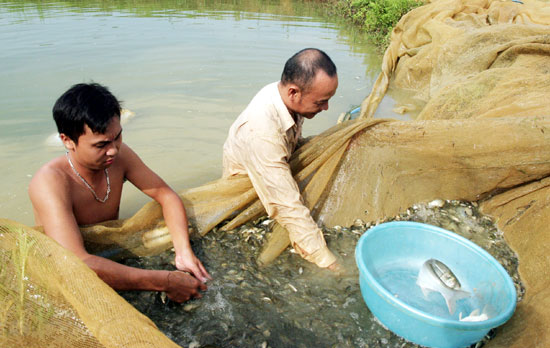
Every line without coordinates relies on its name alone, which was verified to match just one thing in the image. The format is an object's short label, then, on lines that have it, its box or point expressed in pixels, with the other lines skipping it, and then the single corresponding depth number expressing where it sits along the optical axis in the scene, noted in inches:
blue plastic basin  72.6
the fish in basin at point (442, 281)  85.1
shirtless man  81.0
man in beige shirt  97.3
